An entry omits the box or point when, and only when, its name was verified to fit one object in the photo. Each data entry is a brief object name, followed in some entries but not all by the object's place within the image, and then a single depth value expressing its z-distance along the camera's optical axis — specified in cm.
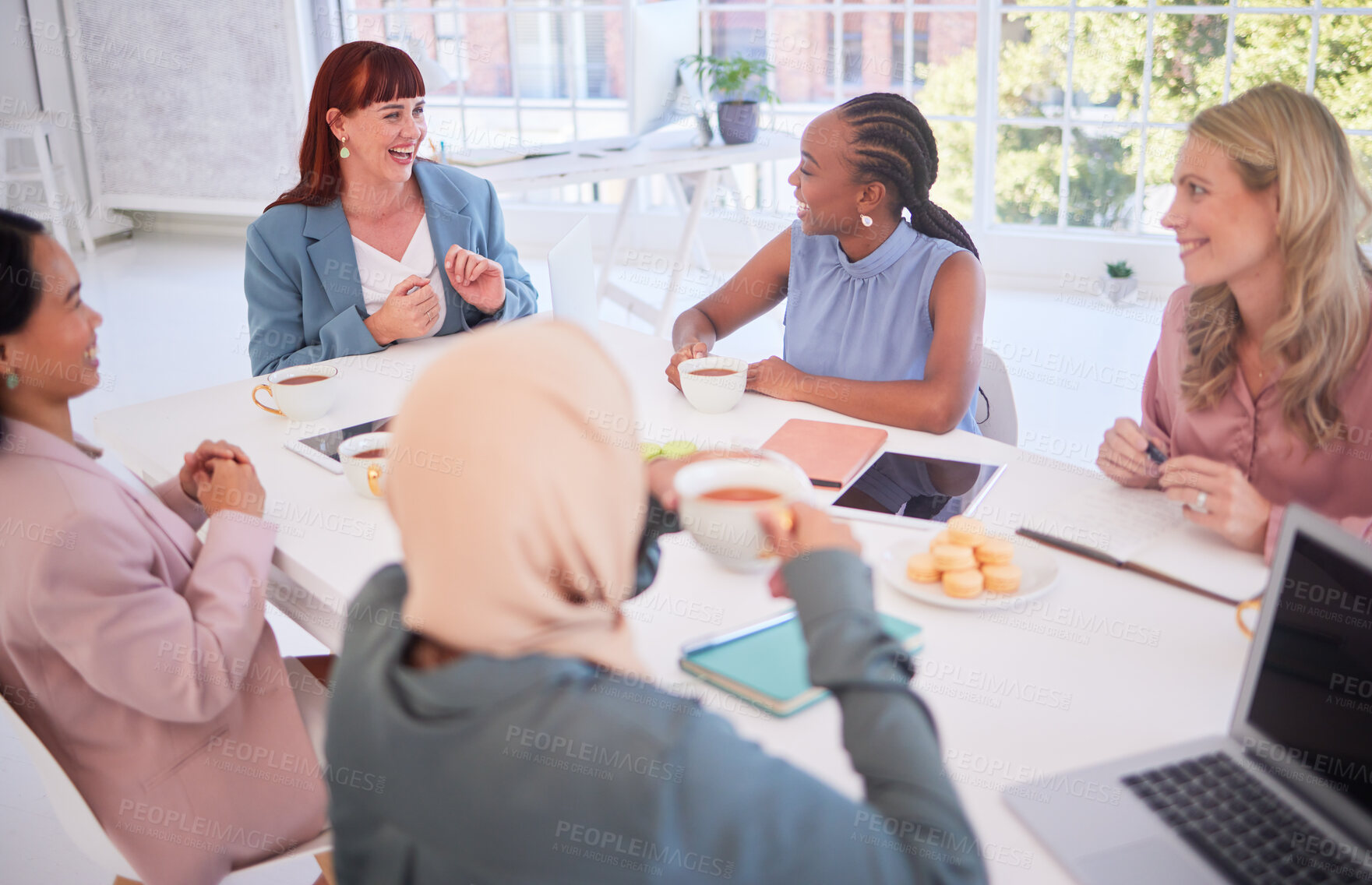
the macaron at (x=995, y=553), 125
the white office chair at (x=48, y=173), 602
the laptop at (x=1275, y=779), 85
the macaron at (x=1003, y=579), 122
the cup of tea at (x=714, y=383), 183
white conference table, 98
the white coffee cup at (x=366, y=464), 153
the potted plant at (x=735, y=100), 447
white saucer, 122
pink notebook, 158
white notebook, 127
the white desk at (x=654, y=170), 395
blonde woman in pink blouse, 150
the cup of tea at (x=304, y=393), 183
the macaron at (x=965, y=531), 128
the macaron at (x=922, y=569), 125
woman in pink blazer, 120
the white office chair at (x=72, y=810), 123
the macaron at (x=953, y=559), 123
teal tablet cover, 104
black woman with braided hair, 193
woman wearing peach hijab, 71
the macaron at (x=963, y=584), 121
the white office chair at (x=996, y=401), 205
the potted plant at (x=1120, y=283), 512
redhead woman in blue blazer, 226
